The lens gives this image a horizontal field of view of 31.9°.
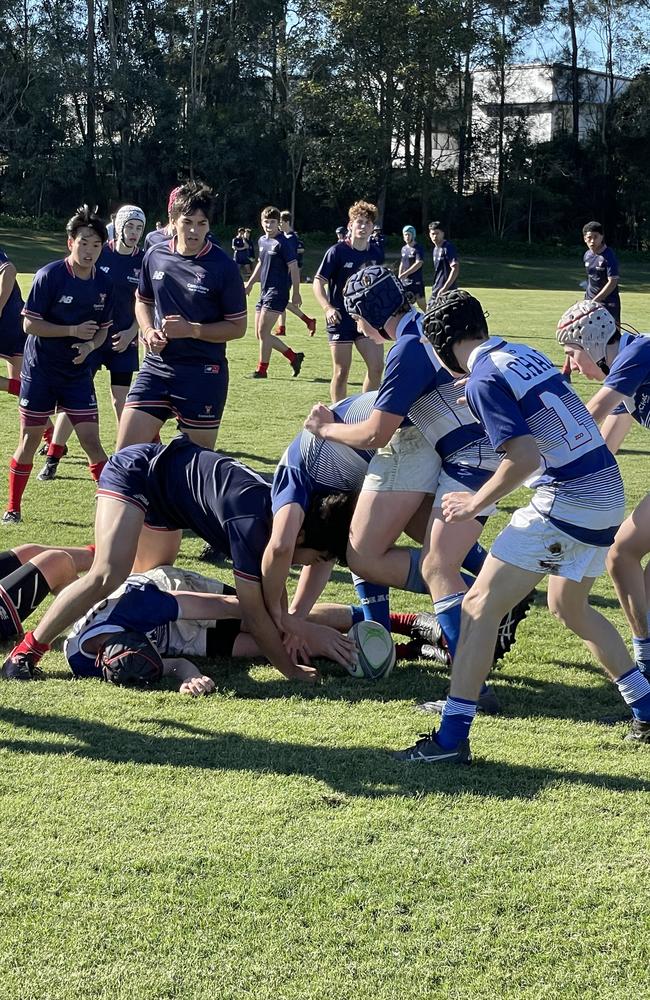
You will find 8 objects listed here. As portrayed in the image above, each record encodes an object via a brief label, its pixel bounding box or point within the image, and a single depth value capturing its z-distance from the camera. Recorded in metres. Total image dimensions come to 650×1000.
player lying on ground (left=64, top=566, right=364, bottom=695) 5.10
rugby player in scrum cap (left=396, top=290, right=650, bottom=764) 4.01
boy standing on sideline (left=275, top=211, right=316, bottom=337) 18.89
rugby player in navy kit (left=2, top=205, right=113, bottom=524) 7.99
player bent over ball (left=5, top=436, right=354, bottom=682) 5.05
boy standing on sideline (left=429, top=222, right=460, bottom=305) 22.42
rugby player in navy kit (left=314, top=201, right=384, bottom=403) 11.74
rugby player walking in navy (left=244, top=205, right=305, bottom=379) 15.45
